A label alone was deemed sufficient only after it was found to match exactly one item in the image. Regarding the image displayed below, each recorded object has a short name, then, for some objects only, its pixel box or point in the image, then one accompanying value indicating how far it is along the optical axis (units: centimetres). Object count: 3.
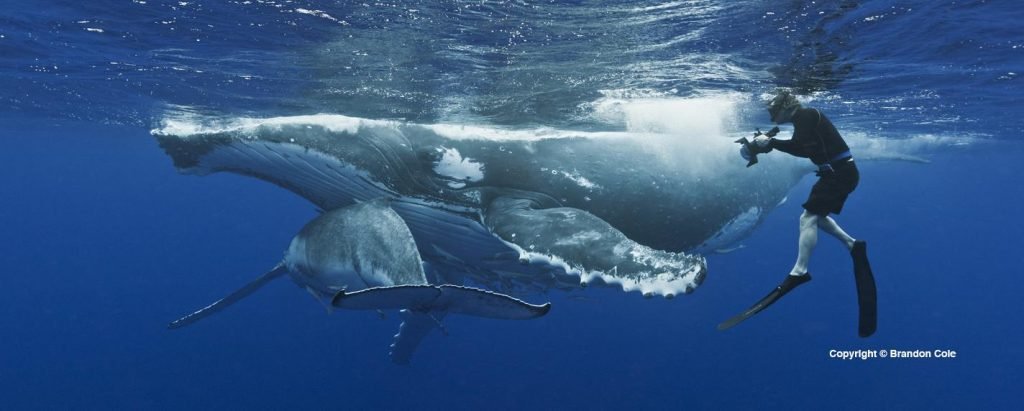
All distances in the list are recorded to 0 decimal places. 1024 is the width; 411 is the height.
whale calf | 459
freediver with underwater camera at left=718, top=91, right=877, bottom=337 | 503
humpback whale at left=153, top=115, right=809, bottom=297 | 712
